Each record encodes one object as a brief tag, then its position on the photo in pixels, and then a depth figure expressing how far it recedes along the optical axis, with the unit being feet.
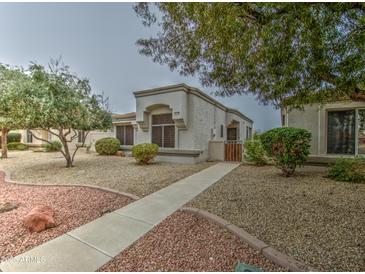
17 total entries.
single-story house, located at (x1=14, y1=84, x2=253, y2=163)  39.27
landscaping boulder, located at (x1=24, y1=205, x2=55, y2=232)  11.74
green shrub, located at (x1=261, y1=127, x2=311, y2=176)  23.85
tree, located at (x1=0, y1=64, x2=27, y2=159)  25.29
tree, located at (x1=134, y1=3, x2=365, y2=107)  10.44
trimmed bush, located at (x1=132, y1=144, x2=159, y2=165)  35.96
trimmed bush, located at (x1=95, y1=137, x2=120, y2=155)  53.11
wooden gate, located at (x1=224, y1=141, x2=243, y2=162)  41.75
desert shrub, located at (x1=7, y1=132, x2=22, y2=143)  80.89
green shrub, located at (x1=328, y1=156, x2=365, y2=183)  21.60
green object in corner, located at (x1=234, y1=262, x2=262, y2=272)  7.89
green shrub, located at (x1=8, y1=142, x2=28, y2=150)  71.65
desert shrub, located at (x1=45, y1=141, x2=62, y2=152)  65.65
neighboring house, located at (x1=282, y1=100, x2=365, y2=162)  28.53
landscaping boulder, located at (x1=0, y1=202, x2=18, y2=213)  14.57
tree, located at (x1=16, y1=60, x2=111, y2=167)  25.93
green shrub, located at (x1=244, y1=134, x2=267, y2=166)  34.86
